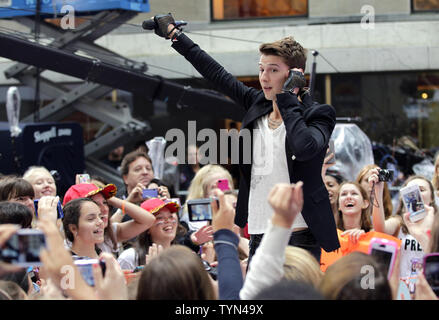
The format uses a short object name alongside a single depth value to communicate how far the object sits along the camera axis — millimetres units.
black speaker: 8250
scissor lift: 9805
